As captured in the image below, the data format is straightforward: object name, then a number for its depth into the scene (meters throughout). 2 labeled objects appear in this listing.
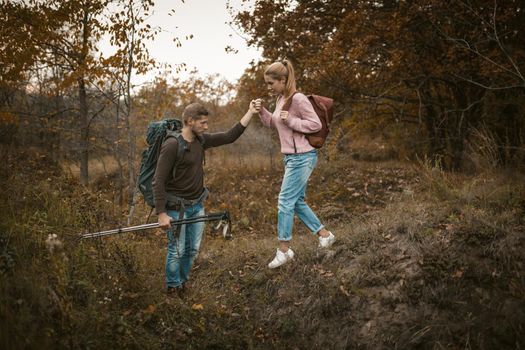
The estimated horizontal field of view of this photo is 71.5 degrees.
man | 3.79
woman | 4.02
